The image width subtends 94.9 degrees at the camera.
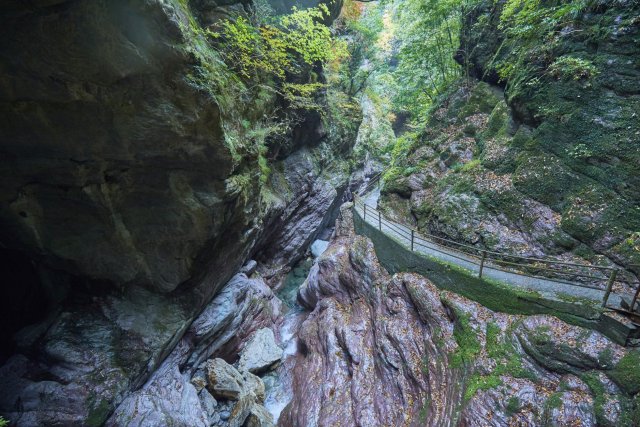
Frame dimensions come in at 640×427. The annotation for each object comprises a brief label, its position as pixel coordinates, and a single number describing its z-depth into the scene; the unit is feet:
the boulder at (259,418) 30.58
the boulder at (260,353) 39.22
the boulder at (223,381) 31.22
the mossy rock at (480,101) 43.93
